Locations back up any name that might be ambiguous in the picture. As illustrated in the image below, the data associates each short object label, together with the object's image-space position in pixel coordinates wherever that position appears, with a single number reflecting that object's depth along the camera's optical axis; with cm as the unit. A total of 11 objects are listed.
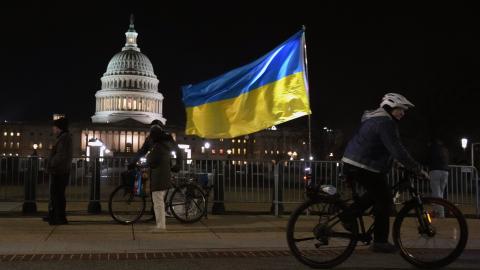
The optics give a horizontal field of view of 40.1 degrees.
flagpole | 1181
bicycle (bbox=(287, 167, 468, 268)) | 662
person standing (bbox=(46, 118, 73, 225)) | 1061
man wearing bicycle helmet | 681
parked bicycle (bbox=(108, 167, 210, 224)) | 1079
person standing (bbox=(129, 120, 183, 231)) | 991
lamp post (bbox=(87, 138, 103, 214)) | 1275
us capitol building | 13762
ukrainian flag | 1167
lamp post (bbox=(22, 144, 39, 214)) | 1262
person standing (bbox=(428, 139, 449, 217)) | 1267
